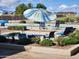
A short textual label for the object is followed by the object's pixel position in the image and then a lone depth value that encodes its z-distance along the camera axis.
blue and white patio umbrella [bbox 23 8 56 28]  9.68
